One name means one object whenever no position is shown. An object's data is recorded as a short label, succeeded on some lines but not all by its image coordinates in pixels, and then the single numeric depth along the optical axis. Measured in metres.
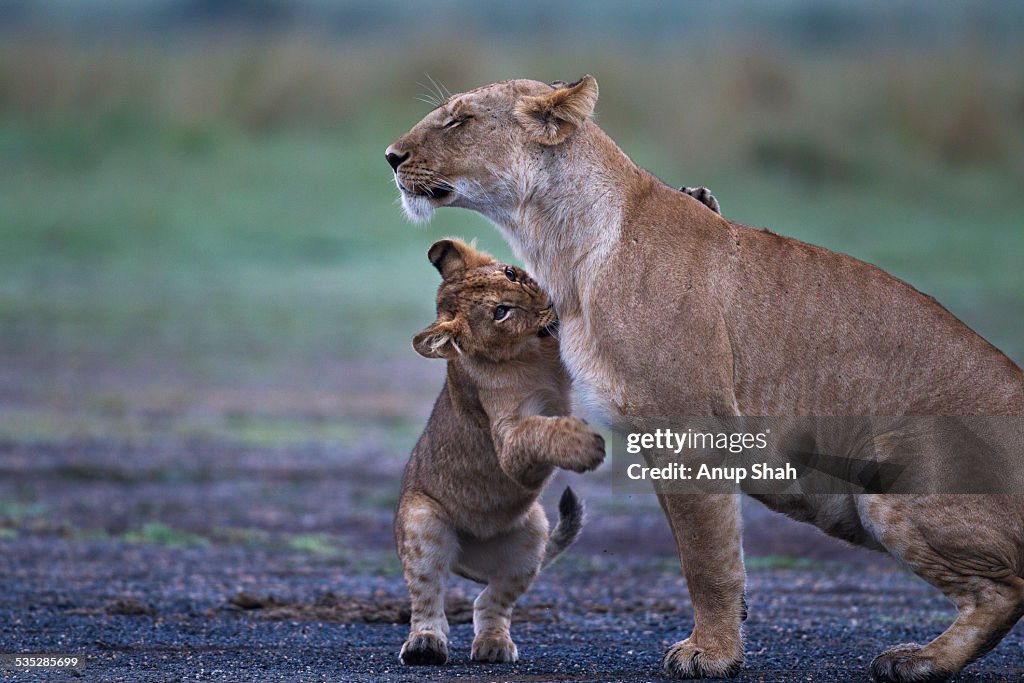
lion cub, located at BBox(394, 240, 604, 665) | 14.90
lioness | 13.23
